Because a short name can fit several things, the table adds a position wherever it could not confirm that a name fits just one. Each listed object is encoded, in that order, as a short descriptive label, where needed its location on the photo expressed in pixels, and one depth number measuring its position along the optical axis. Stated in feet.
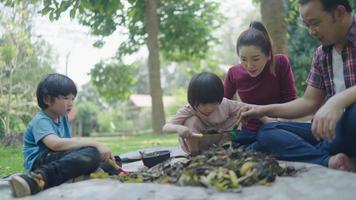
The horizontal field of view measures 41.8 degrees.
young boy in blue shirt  7.35
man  7.42
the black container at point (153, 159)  10.29
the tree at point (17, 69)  32.91
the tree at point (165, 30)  39.19
